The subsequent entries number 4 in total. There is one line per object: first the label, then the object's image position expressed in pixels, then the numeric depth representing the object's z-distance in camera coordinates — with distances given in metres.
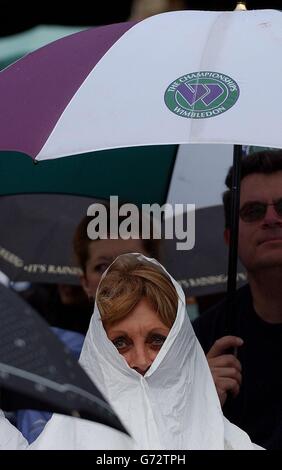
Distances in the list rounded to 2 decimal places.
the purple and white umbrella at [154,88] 7.03
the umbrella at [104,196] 9.97
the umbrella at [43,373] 4.33
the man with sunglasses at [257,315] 8.15
